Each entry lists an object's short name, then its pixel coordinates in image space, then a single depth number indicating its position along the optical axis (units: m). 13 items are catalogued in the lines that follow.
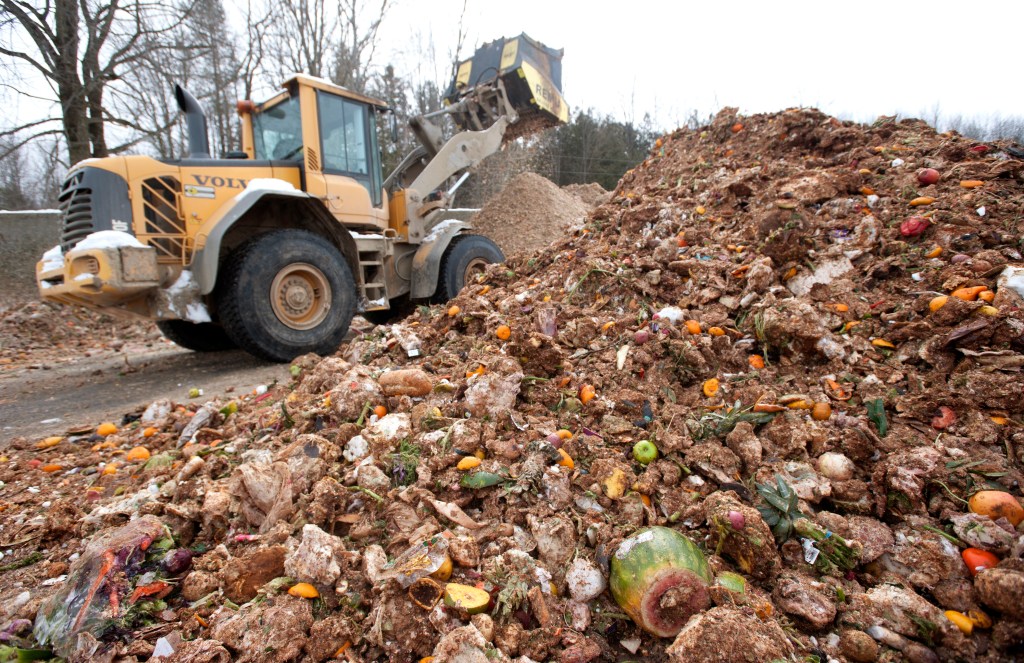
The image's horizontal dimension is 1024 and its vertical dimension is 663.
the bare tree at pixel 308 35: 15.47
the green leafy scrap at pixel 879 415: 2.08
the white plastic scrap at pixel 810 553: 1.67
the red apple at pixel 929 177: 3.40
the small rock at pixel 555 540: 1.70
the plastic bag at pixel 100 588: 1.55
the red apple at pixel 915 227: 2.99
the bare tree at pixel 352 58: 16.36
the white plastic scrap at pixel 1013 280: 2.38
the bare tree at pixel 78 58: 9.13
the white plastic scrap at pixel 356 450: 2.23
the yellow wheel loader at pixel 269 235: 4.57
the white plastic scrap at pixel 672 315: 2.90
